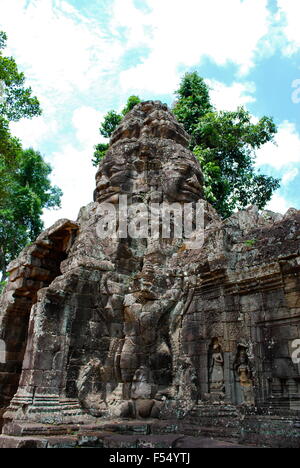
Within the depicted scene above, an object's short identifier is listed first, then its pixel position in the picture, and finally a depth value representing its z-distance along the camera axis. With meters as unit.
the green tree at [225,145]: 18.66
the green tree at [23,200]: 19.09
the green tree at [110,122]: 21.59
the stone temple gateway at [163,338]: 5.27
